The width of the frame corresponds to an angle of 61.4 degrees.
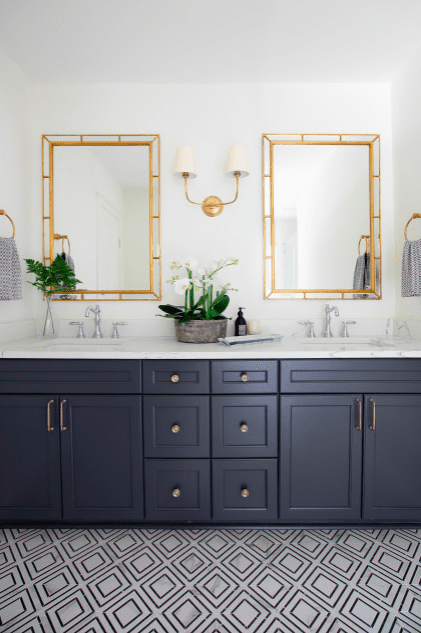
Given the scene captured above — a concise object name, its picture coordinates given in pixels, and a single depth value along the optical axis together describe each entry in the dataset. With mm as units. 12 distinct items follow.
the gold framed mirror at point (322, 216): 2170
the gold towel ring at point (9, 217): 1840
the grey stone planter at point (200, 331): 1863
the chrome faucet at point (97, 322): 2141
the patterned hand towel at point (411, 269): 1805
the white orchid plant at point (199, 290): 1916
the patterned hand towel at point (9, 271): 1770
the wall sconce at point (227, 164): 2088
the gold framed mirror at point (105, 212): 2180
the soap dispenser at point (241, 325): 2066
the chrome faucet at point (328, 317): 2123
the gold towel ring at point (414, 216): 1899
